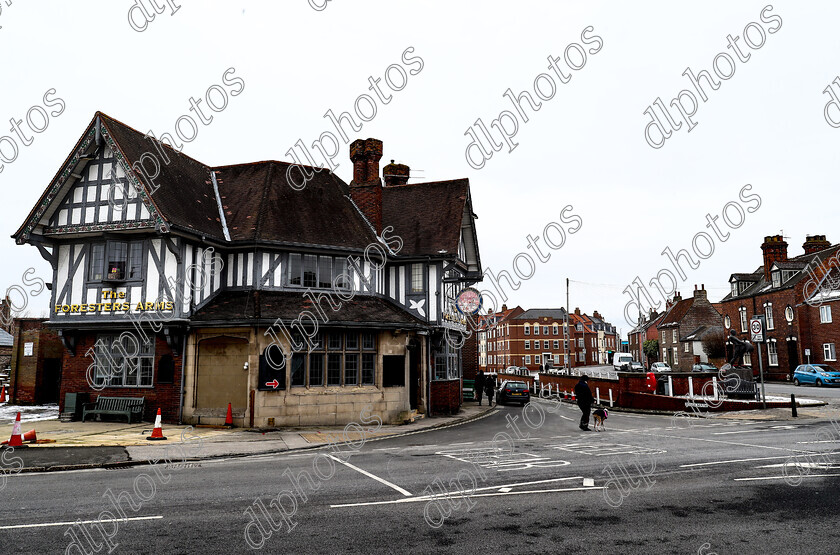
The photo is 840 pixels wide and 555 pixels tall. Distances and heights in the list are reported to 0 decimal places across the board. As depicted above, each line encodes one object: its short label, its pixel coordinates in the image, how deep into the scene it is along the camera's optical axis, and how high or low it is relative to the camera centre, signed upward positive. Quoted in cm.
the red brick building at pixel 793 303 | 4297 +375
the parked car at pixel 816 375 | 3691 -182
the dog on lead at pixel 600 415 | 1822 -215
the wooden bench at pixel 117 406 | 1912 -182
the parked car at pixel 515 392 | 3184 -241
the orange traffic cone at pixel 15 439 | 1387 -211
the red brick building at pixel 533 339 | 9419 +196
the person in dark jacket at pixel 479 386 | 3180 -204
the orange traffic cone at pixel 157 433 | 1562 -224
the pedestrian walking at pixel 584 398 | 1866 -163
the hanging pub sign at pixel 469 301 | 2409 +218
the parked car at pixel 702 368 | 4522 -158
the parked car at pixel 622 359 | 5841 -100
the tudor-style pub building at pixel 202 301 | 1898 +189
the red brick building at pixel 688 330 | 6089 +216
